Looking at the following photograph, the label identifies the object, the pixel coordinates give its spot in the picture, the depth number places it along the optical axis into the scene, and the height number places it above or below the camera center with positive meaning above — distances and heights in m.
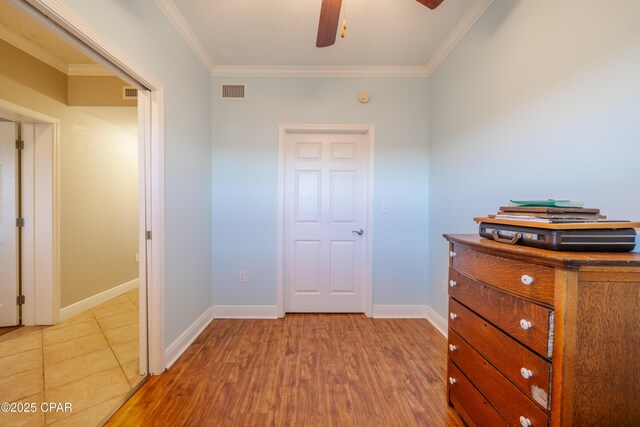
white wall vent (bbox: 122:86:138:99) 2.74 +1.32
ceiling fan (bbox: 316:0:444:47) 1.33 +1.13
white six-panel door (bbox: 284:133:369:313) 2.65 -0.14
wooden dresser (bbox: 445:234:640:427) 0.75 -0.42
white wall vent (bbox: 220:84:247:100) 2.55 +1.24
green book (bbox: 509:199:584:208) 0.97 +0.03
